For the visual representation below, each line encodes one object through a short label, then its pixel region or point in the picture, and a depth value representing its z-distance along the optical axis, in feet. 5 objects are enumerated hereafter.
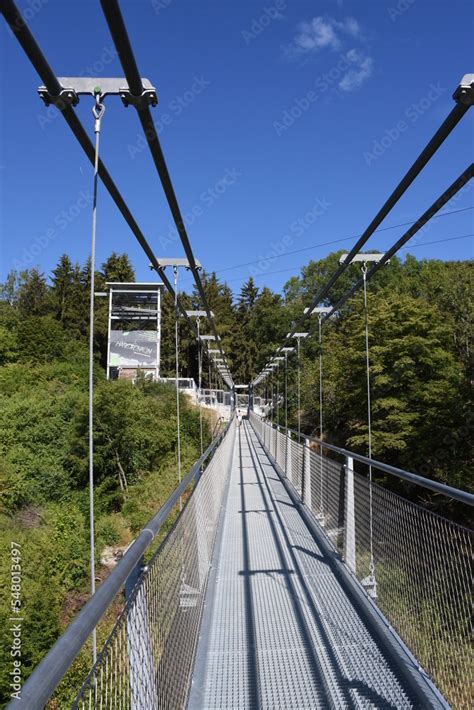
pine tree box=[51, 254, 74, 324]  131.85
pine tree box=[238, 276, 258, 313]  184.65
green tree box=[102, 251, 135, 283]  142.10
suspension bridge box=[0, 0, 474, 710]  4.11
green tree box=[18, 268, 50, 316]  131.85
